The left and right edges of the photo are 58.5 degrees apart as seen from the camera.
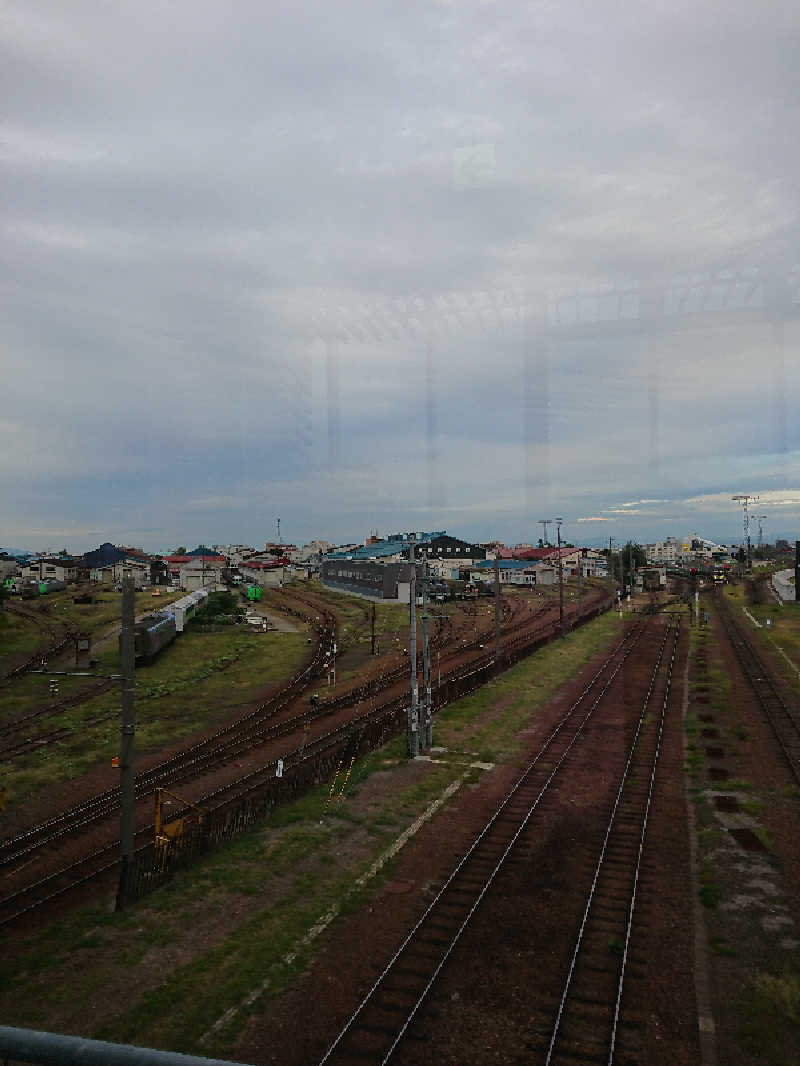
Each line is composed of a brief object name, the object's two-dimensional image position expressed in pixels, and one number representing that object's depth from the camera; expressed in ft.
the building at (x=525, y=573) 393.50
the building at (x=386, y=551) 347.97
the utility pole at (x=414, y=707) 84.32
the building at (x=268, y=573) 385.70
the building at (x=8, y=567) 446.19
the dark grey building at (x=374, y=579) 289.74
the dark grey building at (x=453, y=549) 400.67
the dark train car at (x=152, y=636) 148.46
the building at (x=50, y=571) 426.10
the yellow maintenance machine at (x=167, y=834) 54.54
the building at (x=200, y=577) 327.22
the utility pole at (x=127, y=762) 50.29
